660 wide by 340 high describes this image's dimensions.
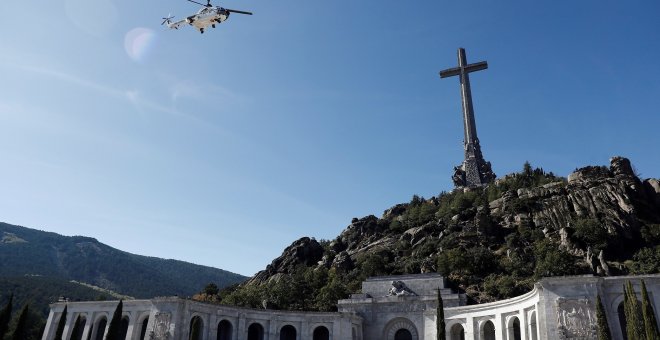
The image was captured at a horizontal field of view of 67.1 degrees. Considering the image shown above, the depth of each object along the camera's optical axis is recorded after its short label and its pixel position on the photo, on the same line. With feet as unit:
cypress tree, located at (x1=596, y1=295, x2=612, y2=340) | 118.52
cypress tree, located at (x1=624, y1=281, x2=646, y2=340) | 108.58
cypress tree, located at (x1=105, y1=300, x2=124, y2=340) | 154.15
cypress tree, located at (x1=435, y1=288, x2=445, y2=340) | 154.71
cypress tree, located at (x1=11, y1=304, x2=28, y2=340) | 146.20
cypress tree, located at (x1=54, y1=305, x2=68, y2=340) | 156.99
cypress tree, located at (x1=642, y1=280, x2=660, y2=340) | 104.27
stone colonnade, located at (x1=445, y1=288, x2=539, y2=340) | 148.87
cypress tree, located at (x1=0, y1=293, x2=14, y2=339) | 150.30
